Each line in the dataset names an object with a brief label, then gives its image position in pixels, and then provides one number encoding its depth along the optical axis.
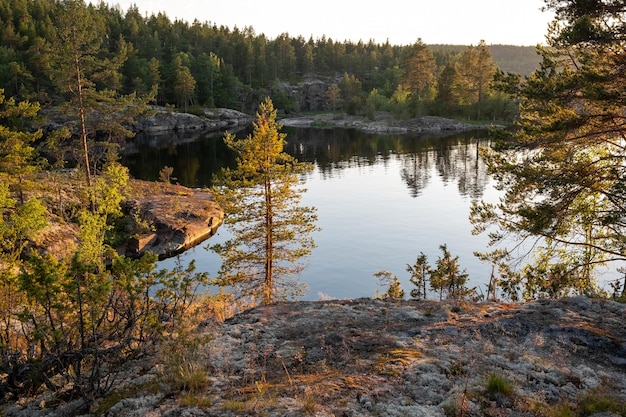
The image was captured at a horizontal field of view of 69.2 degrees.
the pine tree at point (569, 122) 11.89
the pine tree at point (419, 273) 21.42
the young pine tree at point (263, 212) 21.83
